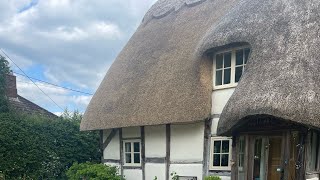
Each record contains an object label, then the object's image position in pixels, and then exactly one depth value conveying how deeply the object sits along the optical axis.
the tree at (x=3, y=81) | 11.58
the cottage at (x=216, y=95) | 6.49
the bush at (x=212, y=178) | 7.79
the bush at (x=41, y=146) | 10.35
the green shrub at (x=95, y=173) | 9.90
